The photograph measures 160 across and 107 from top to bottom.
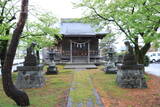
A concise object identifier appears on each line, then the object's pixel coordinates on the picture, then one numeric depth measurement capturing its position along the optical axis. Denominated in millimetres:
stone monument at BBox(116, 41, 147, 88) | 9406
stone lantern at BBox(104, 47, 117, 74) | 15615
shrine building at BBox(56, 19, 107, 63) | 24906
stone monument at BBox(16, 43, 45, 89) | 9664
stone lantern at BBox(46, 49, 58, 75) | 15875
